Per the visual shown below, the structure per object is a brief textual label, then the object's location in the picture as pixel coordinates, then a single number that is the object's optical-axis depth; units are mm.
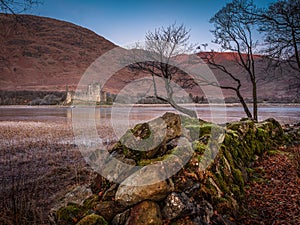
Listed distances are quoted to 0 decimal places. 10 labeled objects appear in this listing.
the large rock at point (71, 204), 3727
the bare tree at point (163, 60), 14625
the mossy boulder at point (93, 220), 3250
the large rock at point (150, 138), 4309
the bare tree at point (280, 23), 9789
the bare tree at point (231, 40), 15117
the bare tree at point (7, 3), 4441
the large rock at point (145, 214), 3150
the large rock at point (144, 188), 3316
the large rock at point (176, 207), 3294
